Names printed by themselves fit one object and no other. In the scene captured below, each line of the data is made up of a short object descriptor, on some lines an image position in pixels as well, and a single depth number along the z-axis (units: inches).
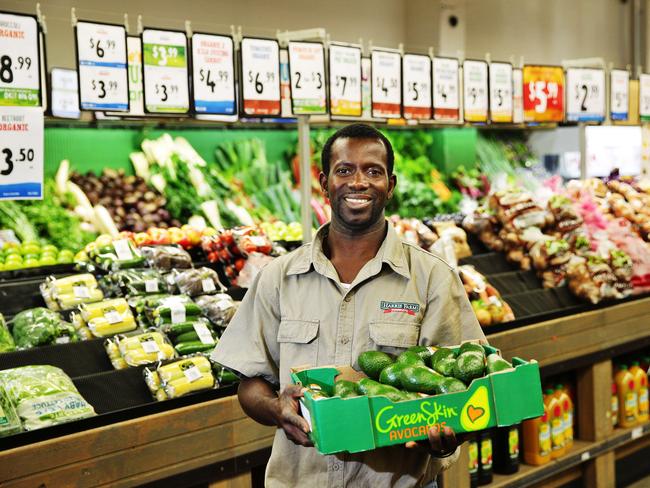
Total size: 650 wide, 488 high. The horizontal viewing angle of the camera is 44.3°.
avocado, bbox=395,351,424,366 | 82.5
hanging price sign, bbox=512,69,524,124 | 238.7
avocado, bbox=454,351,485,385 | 81.3
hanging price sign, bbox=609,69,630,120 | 264.1
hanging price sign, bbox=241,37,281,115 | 171.9
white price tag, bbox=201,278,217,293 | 162.9
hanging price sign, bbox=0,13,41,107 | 138.5
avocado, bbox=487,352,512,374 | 83.4
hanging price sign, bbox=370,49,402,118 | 197.0
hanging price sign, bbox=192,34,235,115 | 165.0
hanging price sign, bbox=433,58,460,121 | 213.9
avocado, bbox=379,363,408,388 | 81.0
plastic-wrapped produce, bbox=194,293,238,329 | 154.3
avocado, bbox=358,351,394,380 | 84.1
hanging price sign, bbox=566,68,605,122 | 250.8
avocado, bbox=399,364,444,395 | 79.7
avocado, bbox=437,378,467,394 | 79.5
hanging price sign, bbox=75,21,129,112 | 150.8
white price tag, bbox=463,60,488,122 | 224.4
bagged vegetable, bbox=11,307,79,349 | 136.7
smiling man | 87.9
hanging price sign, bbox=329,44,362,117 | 184.5
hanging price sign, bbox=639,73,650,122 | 278.8
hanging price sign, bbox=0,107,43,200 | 137.3
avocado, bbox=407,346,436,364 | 85.2
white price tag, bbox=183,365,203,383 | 130.3
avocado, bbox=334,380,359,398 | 78.7
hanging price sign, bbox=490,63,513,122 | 231.1
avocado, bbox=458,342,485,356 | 84.5
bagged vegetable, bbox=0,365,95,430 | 111.6
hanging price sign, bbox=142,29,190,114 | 158.7
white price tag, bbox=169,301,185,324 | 149.4
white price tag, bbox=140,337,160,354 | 138.0
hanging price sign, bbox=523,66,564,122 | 242.5
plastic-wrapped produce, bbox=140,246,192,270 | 170.4
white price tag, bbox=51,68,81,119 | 233.8
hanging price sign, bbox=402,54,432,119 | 205.2
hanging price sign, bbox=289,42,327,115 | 177.2
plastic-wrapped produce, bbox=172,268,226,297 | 162.1
